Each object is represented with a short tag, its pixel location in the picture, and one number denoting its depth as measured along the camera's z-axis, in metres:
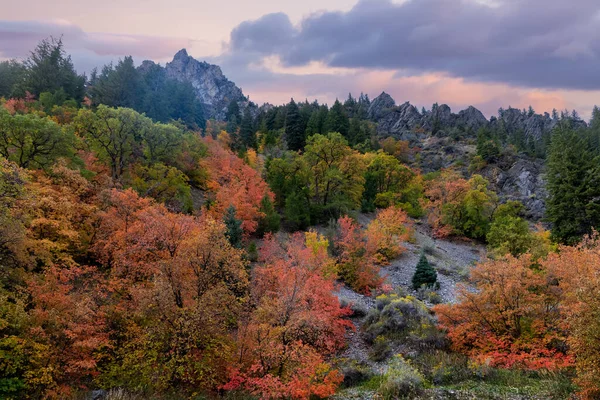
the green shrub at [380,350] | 22.06
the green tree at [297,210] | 46.28
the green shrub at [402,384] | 16.78
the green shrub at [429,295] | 30.02
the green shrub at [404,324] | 22.34
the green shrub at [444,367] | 18.62
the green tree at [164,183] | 36.56
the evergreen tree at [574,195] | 45.35
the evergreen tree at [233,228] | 31.00
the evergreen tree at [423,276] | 33.44
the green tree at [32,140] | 26.09
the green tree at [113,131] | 35.03
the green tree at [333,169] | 52.59
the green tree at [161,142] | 38.69
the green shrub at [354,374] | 19.66
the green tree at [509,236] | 40.19
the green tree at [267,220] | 42.41
